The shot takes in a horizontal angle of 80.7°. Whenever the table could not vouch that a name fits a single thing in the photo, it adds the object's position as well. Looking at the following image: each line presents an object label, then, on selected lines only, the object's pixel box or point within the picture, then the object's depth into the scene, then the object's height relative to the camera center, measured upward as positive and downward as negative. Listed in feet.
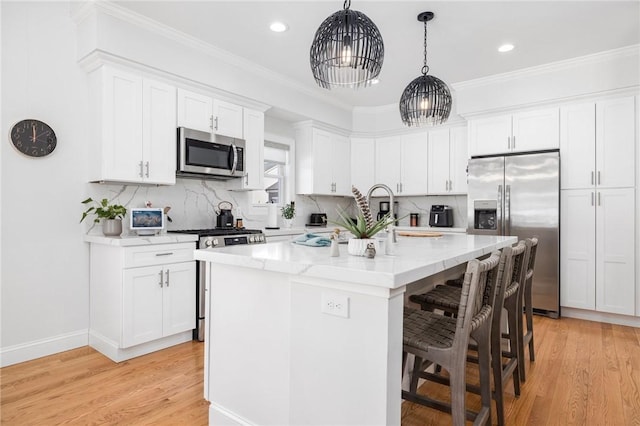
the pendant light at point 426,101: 9.31 +2.78
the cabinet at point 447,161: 16.80 +2.38
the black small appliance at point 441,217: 17.74 -0.19
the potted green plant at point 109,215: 10.16 -0.10
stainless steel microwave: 11.64 +1.85
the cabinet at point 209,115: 11.82 +3.24
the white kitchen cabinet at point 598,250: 12.54 -1.25
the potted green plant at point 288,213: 16.46 -0.03
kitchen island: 4.57 -1.69
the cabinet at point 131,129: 10.13 +2.35
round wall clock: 9.46 +1.90
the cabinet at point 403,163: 18.01 +2.47
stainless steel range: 11.12 -0.98
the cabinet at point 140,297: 9.54 -2.32
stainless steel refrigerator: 13.48 +0.29
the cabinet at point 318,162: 17.38 +2.42
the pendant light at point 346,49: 6.56 +2.91
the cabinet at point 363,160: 19.49 +2.73
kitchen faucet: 7.20 -0.25
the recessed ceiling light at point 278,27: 10.88 +5.44
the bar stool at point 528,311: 8.32 -2.47
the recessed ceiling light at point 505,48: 12.10 +5.41
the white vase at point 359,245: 5.89 -0.51
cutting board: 10.41 -0.61
